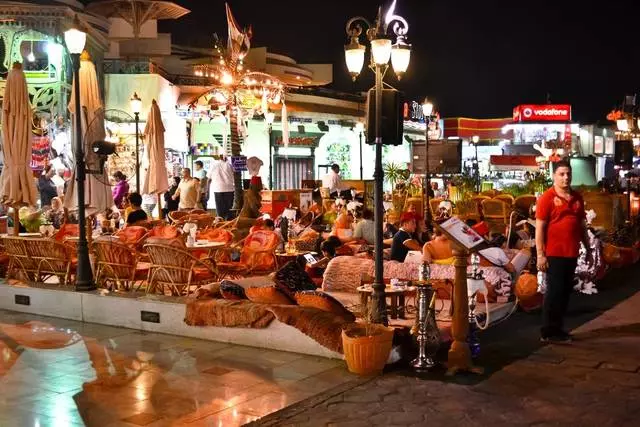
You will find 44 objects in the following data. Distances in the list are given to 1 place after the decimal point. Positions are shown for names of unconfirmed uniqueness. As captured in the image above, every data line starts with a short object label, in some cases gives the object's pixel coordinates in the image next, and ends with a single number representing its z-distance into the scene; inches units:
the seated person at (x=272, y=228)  472.7
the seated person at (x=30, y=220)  546.0
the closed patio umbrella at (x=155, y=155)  538.3
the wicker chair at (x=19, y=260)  420.2
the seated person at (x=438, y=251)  371.2
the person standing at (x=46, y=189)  727.8
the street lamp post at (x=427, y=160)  715.6
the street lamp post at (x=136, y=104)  732.5
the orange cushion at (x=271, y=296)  315.8
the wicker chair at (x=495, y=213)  729.6
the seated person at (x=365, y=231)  508.1
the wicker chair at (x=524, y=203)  698.7
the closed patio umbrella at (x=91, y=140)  430.9
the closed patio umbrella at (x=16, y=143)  420.2
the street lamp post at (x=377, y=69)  300.2
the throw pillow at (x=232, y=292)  325.7
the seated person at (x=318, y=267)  439.5
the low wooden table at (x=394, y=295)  317.1
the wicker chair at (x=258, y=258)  452.8
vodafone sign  2650.1
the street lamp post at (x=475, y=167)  1161.4
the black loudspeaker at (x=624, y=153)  800.9
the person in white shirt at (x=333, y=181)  824.2
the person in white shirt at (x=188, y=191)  724.7
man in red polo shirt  309.9
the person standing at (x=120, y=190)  727.1
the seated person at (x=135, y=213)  508.1
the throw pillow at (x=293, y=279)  339.0
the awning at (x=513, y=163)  1916.8
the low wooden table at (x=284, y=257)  454.0
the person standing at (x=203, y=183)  791.6
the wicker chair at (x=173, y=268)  364.5
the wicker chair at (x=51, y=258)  412.5
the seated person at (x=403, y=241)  398.7
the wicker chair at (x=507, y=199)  748.6
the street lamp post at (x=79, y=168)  382.0
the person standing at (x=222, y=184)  735.7
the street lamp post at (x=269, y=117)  963.8
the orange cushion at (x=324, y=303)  302.5
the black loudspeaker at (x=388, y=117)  301.7
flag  812.6
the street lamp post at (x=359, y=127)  1234.1
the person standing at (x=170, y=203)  850.8
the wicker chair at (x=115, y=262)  392.5
